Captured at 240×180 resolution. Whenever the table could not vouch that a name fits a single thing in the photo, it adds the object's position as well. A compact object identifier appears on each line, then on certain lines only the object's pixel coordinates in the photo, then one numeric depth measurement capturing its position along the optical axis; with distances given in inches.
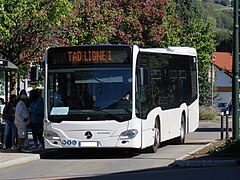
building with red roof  3128.4
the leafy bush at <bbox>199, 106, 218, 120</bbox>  1764.3
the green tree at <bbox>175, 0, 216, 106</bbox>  2159.2
